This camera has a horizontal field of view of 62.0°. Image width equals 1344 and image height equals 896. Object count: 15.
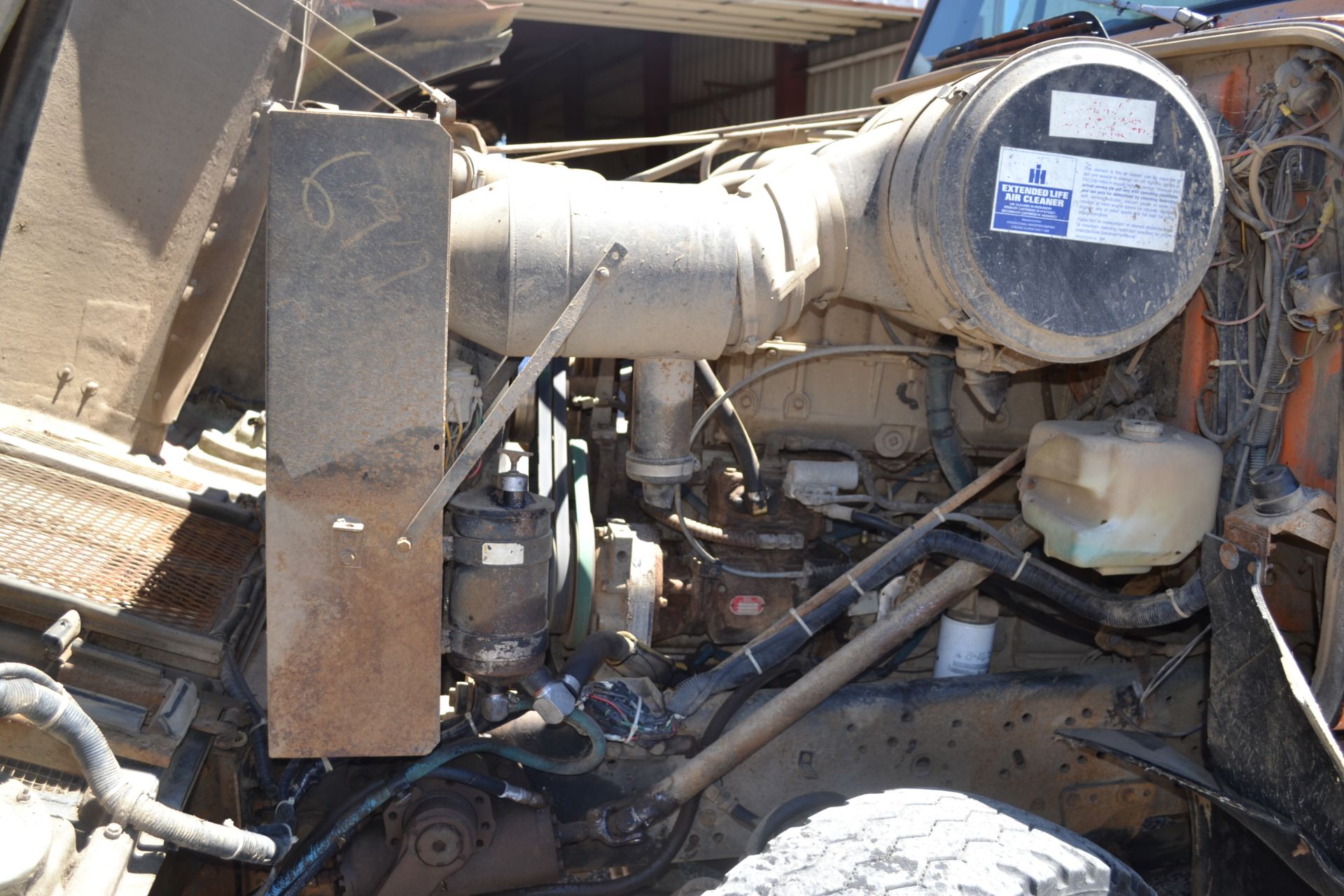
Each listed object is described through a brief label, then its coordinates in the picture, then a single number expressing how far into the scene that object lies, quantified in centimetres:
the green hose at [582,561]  228
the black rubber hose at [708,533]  245
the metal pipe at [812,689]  216
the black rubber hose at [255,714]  206
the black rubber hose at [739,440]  240
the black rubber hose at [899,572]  224
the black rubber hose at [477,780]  212
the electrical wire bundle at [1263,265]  187
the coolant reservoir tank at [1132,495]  200
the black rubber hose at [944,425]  248
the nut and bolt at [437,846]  204
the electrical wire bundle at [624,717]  220
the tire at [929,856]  162
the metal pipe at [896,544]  233
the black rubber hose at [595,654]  215
